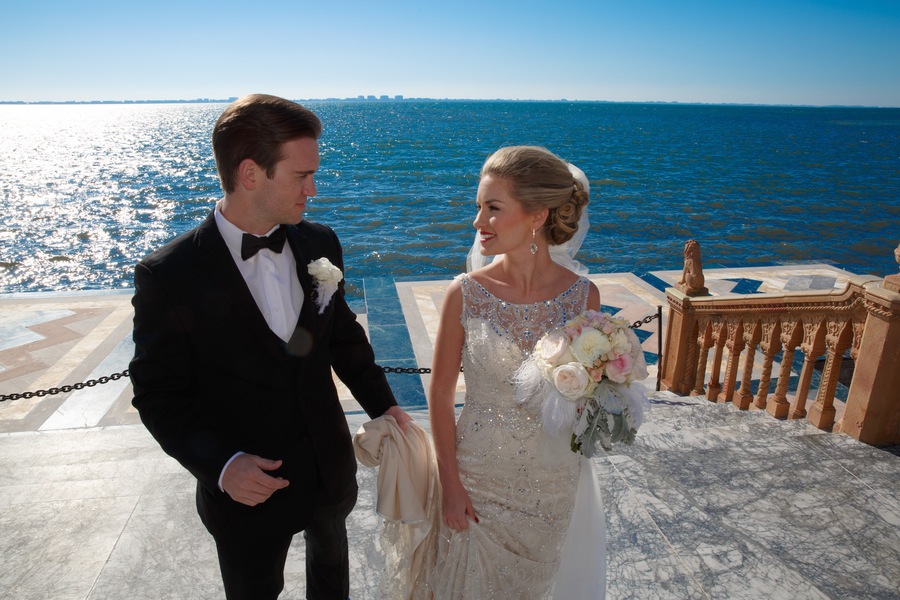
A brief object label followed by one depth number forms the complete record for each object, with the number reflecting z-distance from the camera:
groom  1.92
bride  2.48
